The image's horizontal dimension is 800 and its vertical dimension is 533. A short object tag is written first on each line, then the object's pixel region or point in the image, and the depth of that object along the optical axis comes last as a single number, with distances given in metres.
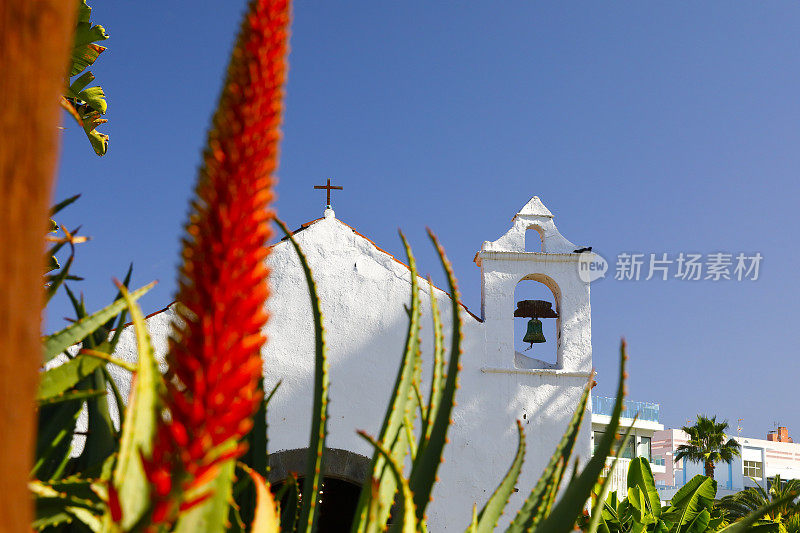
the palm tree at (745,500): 25.53
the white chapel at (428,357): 7.21
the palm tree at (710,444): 32.00
